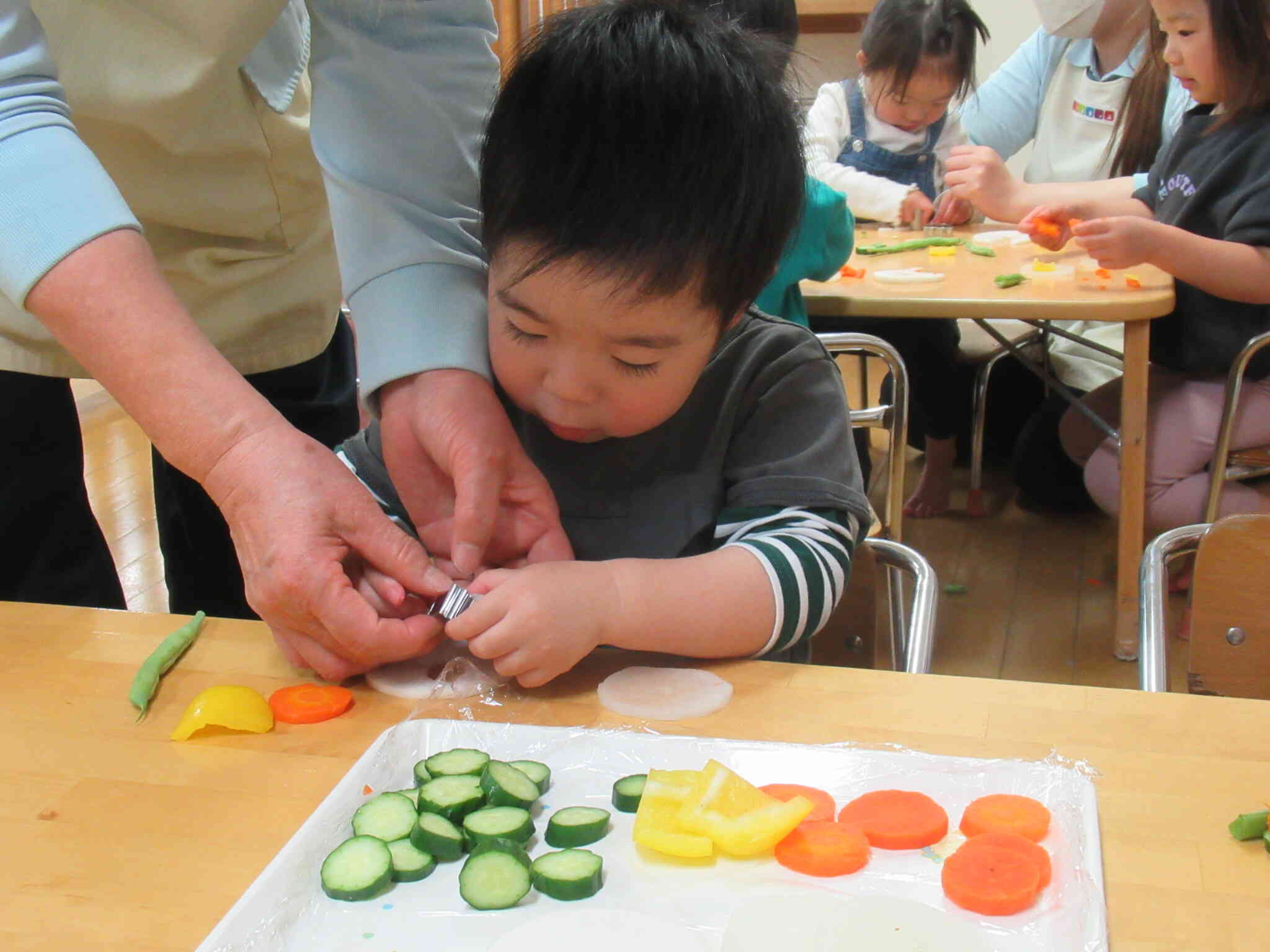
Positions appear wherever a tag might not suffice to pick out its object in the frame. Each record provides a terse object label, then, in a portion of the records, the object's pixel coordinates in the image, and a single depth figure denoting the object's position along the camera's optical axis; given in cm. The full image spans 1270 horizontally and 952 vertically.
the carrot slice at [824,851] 54
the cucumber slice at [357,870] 52
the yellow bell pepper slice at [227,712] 67
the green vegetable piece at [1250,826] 55
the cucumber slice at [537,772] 61
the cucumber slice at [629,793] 59
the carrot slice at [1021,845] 53
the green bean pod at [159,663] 70
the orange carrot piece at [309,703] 69
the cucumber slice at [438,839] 55
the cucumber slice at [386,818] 56
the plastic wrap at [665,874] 50
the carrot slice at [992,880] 51
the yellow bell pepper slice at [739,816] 55
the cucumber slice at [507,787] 58
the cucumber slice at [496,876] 52
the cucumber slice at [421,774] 62
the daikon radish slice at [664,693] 69
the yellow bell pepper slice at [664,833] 54
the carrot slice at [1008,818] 56
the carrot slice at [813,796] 57
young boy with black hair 76
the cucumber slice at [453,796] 57
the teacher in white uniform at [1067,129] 232
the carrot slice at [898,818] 55
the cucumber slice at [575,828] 56
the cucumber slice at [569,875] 52
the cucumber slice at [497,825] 55
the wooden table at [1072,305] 173
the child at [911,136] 257
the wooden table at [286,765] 52
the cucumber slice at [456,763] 62
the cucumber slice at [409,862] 54
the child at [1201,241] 179
